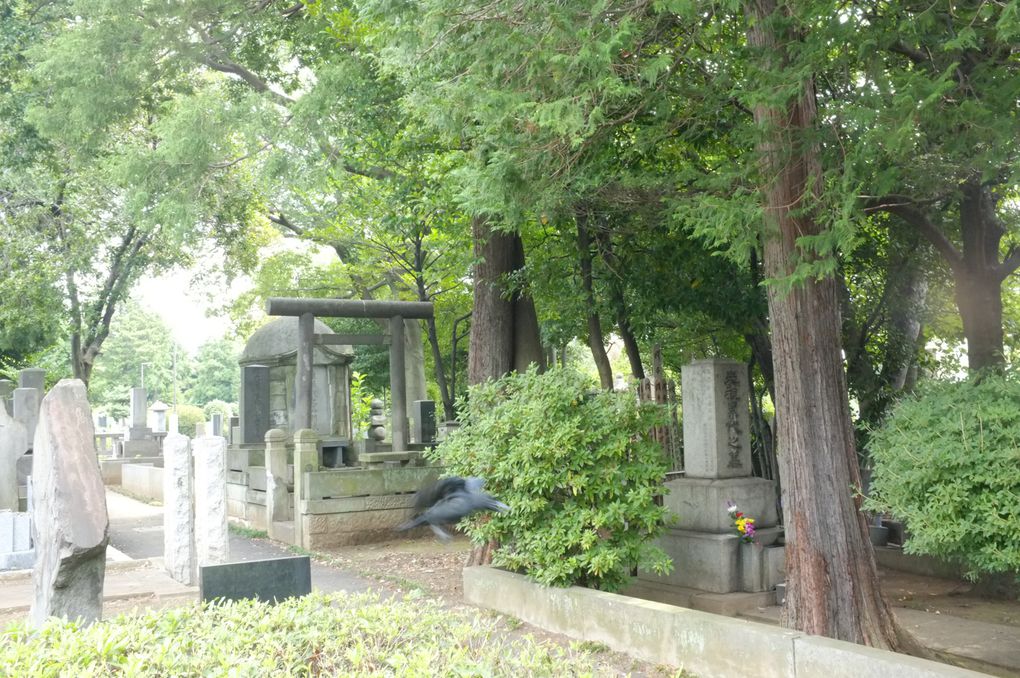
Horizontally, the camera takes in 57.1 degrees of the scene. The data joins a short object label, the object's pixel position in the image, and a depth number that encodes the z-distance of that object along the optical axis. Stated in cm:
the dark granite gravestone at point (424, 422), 1814
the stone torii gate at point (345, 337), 1630
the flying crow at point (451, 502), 873
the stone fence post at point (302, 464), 1412
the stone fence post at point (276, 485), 1545
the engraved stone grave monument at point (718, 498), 963
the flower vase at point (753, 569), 959
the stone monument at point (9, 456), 1404
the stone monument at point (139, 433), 3112
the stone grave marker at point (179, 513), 1052
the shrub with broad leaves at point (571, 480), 811
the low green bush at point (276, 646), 414
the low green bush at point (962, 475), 550
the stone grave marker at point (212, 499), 1048
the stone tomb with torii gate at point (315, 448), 1419
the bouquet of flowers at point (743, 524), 959
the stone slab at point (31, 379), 2020
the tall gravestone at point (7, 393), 2000
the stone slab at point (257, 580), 636
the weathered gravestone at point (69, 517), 670
